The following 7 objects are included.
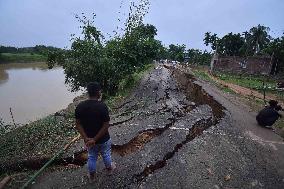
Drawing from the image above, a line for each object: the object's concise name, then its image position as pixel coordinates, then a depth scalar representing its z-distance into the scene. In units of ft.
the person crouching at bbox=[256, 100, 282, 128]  14.63
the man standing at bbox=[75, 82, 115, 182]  7.37
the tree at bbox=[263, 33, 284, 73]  59.46
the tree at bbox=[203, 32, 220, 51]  110.88
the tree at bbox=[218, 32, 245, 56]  96.38
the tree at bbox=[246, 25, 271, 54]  103.68
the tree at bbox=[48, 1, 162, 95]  24.16
